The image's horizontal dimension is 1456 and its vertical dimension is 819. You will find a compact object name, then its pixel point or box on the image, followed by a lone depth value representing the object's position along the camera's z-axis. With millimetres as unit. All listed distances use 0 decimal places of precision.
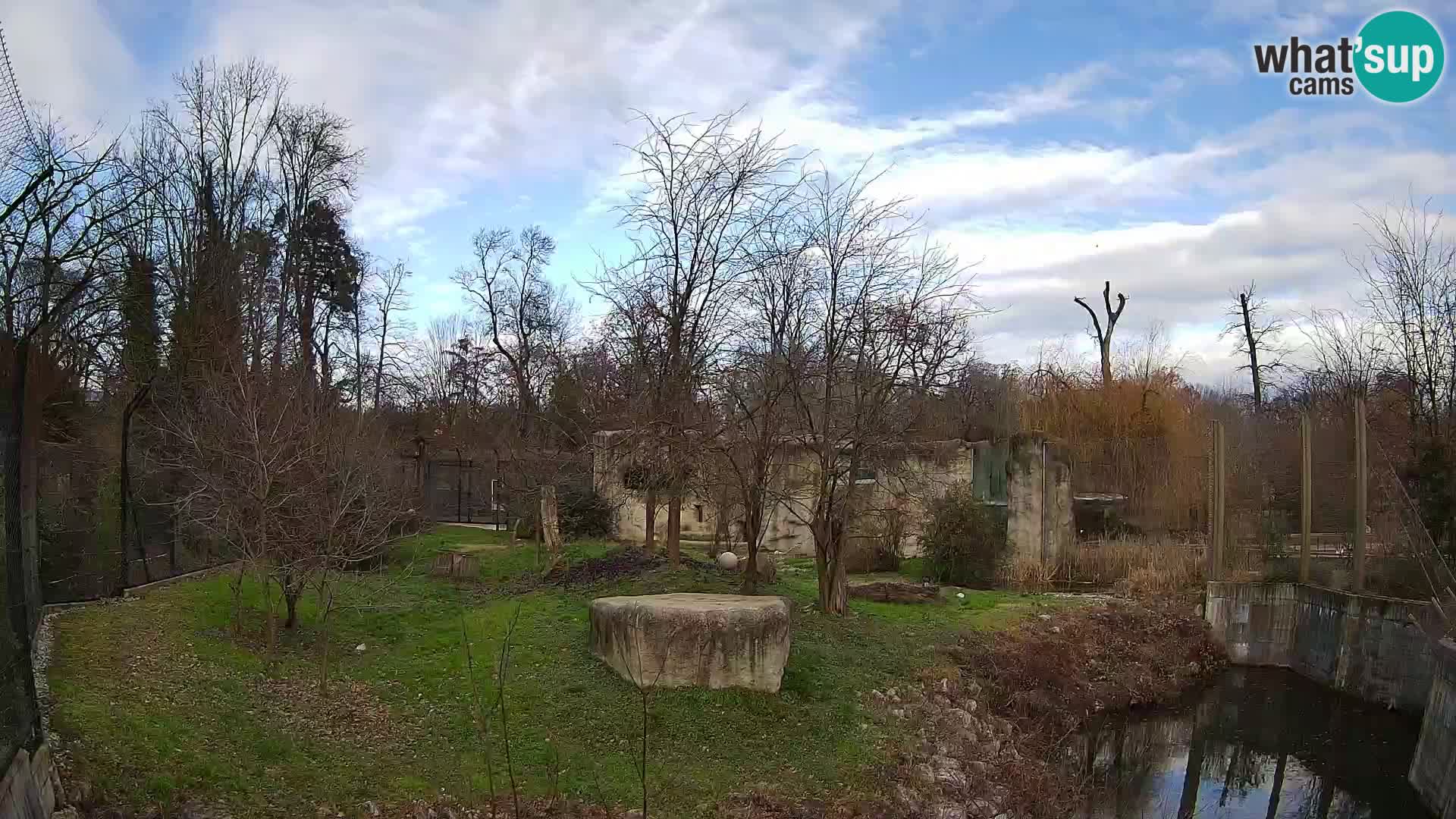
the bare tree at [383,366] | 32875
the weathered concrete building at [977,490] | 18703
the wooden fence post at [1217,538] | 17094
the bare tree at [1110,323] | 34250
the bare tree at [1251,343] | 36188
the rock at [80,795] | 6148
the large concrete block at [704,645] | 9570
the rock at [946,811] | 8609
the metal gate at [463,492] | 30594
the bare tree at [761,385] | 12570
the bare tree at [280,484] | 10234
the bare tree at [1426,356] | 15586
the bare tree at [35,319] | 6980
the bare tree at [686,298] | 13156
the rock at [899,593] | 15703
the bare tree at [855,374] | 12633
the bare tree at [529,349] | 27100
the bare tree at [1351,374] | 17625
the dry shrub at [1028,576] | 18406
